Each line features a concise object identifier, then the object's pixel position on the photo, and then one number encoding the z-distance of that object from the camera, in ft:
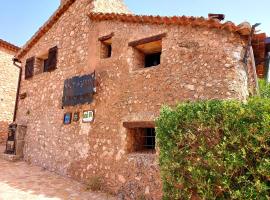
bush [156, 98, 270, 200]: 12.32
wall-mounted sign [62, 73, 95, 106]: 26.30
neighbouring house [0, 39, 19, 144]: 49.93
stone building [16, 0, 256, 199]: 19.81
